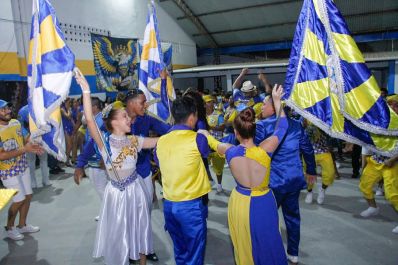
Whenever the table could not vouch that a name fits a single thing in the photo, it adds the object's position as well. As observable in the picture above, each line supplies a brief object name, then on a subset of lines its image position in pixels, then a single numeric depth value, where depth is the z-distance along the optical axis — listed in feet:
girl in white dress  8.79
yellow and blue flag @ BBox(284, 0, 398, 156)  7.51
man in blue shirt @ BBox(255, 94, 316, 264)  9.15
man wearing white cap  18.44
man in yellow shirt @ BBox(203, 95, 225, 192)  17.19
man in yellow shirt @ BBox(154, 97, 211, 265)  7.67
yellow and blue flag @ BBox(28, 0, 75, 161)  8.71
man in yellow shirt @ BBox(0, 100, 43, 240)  12.42
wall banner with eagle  34.01
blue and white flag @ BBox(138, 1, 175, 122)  12.94
